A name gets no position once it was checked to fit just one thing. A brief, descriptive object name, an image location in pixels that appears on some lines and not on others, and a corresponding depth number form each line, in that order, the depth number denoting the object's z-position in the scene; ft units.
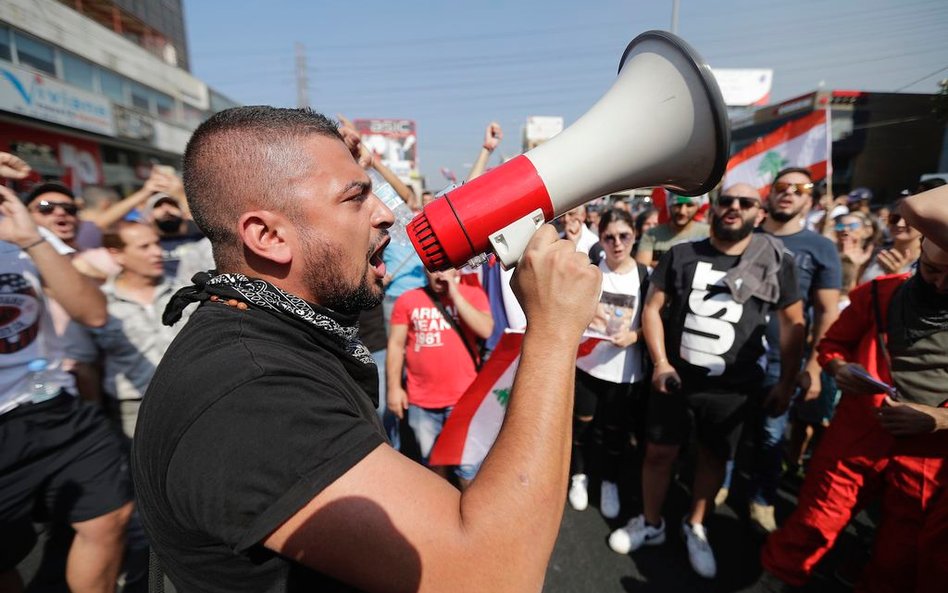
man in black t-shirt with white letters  8.21
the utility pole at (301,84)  134.04
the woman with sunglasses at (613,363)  9.96
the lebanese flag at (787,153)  17.29
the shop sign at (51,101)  41.16
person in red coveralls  5.96
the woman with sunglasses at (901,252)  9.48
